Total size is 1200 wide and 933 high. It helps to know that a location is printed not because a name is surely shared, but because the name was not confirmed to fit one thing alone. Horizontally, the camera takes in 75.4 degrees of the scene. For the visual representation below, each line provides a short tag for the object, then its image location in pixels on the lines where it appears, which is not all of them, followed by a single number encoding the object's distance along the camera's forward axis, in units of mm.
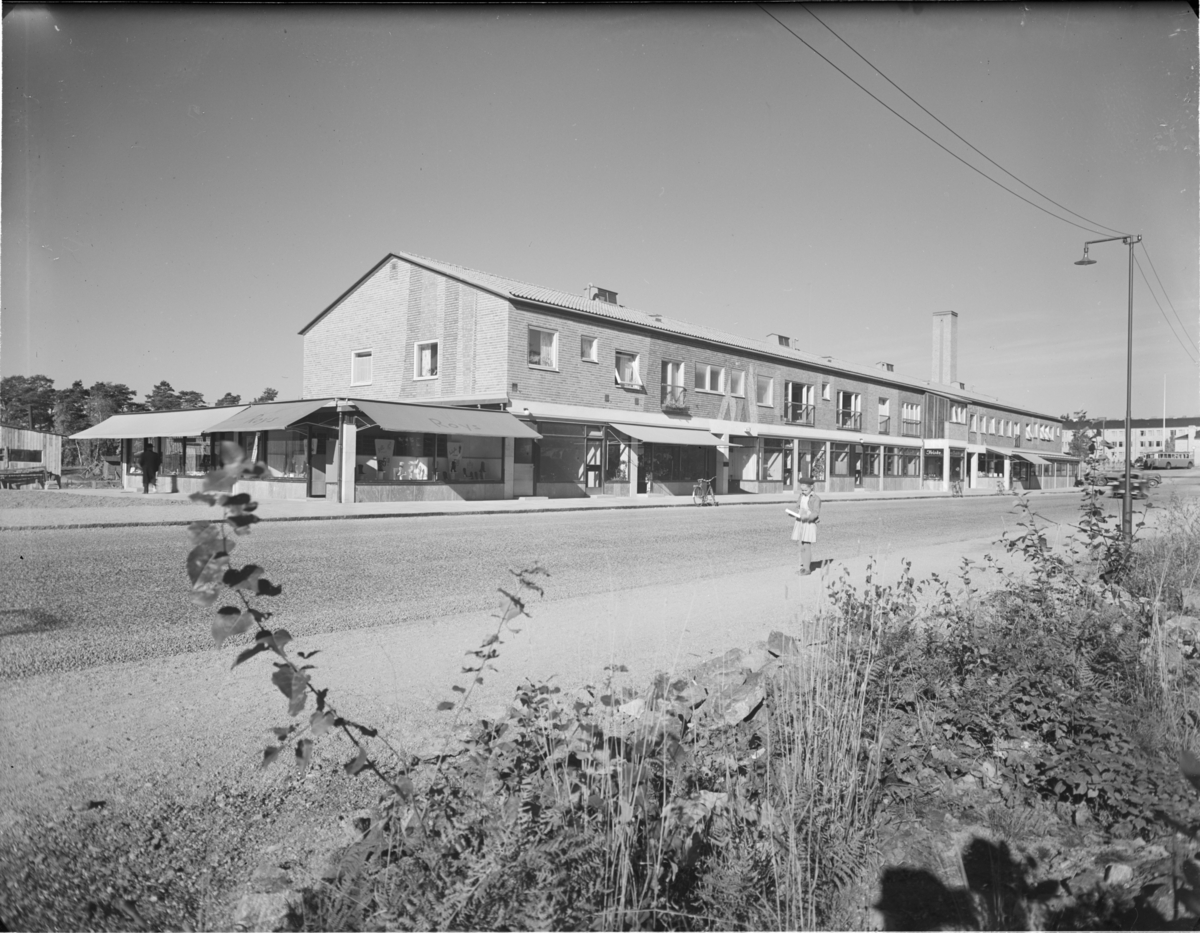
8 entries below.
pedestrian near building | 23219
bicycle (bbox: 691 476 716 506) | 24891
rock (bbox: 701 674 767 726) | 3545
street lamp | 7938
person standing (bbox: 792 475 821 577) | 8930
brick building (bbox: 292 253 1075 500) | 24359
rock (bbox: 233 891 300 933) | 2266
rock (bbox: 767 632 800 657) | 4295
